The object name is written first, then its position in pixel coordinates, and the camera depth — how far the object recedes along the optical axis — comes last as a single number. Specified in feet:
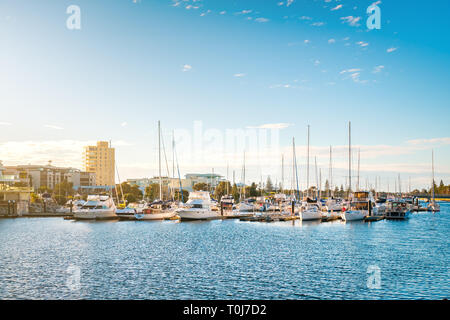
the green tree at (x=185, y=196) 517.14
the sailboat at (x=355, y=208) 272.92
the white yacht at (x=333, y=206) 359.66
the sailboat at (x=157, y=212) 314.14
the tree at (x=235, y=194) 540.52
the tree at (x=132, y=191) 575.58
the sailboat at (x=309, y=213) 280.76
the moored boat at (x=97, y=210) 318.45
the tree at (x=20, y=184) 517.55
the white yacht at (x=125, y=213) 324.60
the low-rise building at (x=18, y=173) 587.76
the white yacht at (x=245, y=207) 411.34
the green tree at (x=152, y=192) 539.04
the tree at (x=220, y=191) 566.77
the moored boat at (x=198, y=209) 294.37
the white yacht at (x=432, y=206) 433.48
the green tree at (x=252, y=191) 627.46
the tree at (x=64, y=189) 578.66
